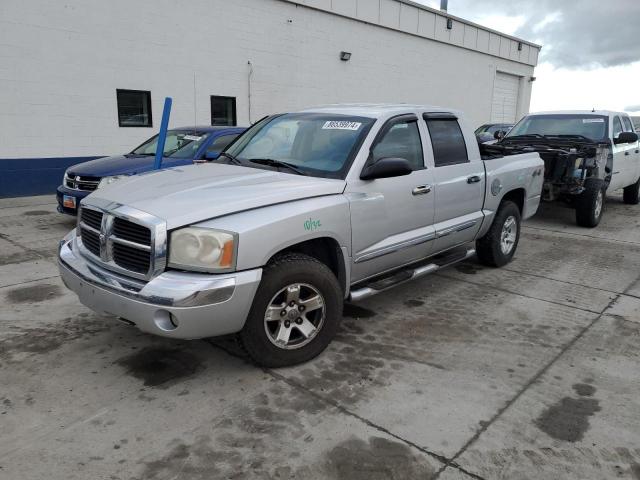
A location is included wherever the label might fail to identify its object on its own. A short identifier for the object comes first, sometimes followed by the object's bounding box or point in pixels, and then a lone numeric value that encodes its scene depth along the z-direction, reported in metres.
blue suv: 7.07
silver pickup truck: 3.02
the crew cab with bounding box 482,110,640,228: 8.02
